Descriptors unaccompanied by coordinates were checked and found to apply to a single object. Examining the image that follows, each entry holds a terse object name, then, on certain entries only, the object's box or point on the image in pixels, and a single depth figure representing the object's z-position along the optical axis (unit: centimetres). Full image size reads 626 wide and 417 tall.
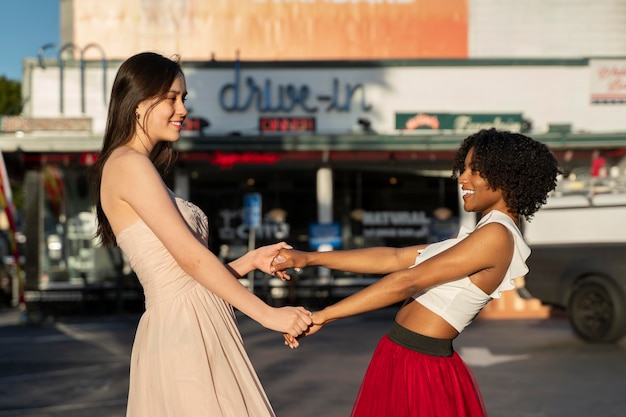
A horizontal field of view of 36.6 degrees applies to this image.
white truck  1284
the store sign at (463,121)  2033
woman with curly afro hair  360
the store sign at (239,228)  2047
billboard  2297
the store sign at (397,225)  2044
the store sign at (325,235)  2011
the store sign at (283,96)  2072
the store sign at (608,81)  2089
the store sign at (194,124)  2016
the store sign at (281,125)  2031
